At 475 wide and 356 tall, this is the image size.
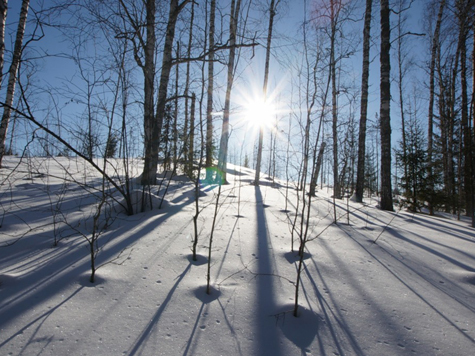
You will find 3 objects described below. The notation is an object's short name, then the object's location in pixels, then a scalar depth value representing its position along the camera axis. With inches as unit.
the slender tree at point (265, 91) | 337.4
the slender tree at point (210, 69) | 322.0
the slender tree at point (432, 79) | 442.6
